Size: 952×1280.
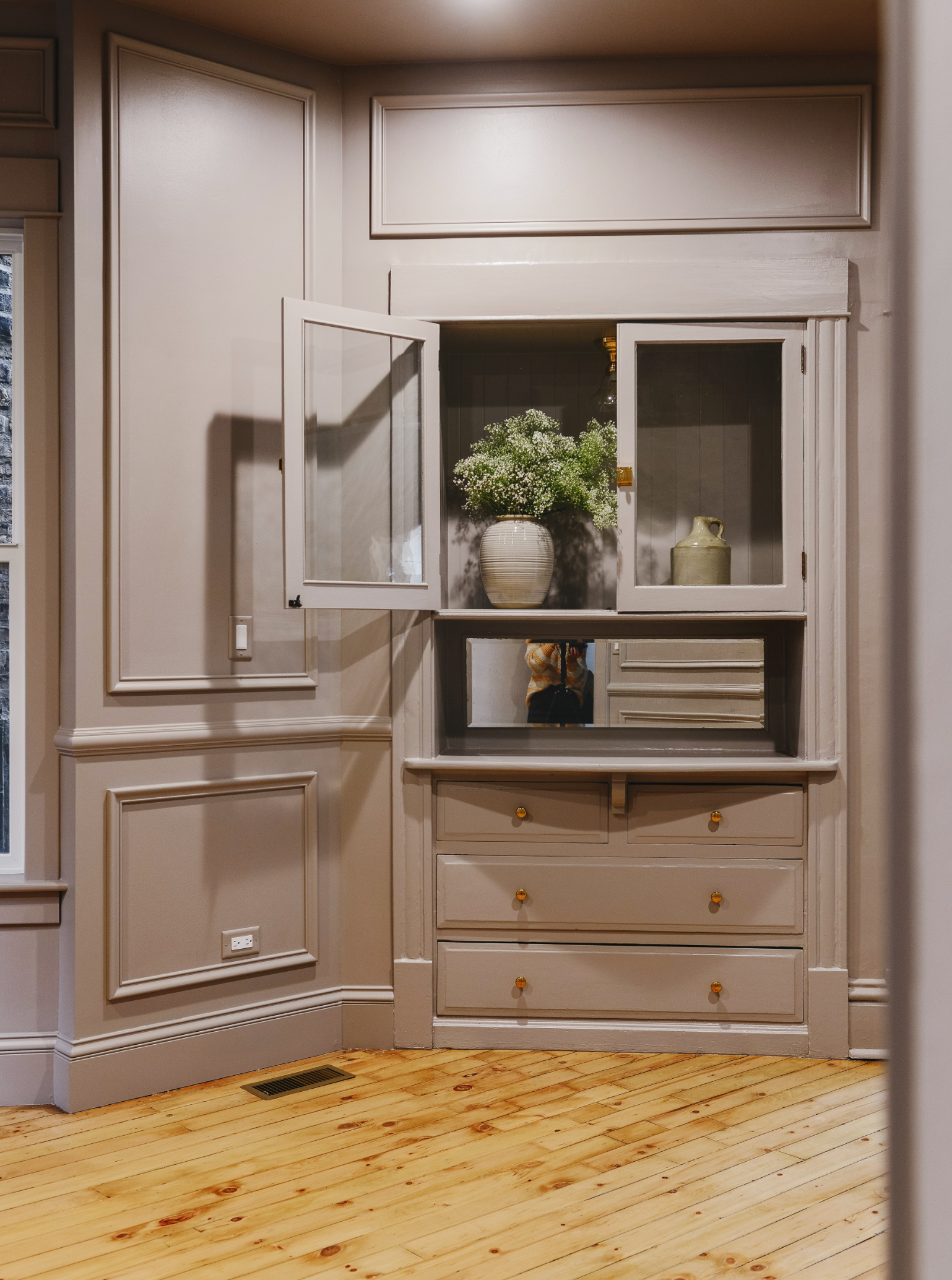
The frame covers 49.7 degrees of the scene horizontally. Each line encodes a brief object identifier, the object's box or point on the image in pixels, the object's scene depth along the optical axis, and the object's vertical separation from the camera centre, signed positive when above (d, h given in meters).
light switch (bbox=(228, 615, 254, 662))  2.92 -0.05
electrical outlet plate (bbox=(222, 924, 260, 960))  2.90 -0.92
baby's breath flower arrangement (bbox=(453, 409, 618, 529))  3.16 +0.46
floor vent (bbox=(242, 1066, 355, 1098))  2.77 -1.28
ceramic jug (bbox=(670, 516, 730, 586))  3.07 +0.18
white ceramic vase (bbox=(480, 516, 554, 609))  3.15 +0.18
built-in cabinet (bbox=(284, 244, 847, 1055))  3.03 -0.56
